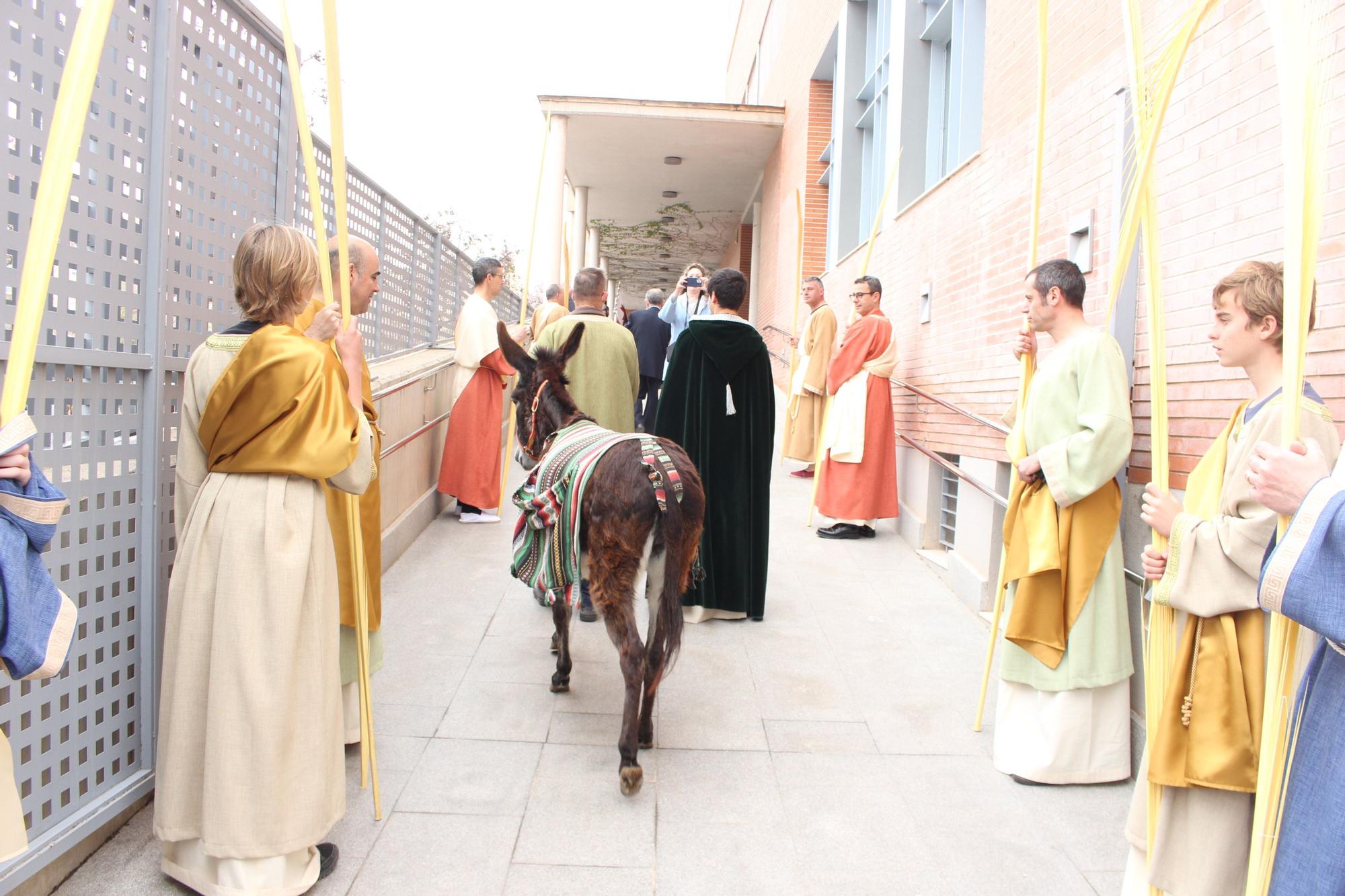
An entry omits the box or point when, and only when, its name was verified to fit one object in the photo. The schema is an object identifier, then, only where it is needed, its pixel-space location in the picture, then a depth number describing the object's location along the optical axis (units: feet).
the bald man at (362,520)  9.71
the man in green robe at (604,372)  18.30
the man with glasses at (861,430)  23.66
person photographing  29.64
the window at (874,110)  33.09
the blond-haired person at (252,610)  7.92
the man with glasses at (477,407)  23.38
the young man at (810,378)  29.22
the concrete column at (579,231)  59.72
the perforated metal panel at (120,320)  7.98
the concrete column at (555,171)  42.34
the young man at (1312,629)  5.21
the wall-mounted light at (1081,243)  14.96
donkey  10.96
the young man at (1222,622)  7.39
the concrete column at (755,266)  58.13
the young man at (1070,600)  11.25
